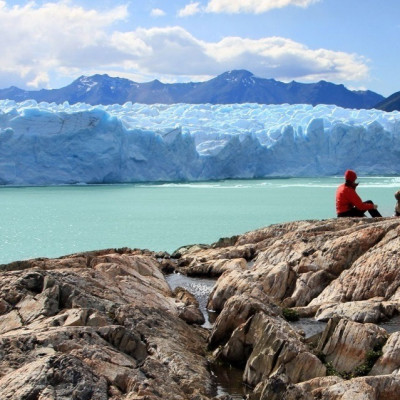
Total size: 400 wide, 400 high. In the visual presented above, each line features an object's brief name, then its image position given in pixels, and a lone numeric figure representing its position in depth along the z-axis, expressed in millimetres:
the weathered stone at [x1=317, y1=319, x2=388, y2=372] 6129
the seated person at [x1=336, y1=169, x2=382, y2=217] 10467
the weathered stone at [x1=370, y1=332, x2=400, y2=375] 5805
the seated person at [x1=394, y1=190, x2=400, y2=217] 10991
